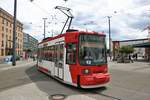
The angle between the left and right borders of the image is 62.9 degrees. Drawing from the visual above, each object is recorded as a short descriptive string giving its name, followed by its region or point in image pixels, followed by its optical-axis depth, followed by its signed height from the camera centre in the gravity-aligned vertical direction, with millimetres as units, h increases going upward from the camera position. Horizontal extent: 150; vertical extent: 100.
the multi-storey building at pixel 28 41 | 57595 +6263
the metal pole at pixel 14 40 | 16815 +1765
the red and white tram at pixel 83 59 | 5637 -296
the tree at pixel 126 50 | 28636 +703
